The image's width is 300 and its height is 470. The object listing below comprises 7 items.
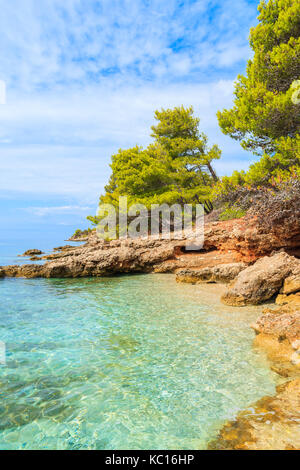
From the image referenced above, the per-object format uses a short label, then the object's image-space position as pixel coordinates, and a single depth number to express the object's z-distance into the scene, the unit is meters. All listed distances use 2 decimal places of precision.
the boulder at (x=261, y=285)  8.67
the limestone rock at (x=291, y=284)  8.12
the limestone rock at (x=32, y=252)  34.16
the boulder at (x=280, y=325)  5.57
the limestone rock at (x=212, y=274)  11.84
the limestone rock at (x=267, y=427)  2.94
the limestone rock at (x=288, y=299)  7.46
